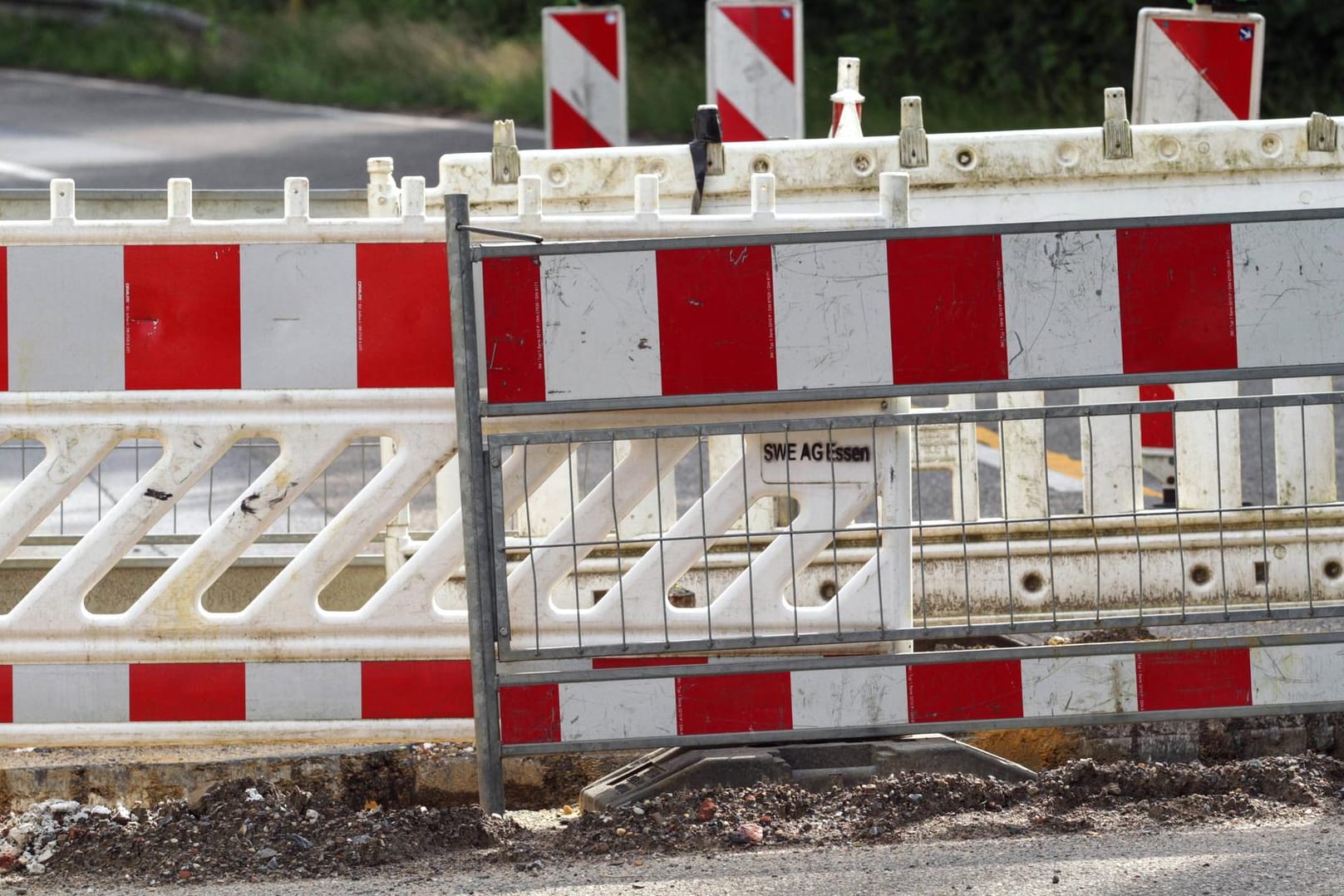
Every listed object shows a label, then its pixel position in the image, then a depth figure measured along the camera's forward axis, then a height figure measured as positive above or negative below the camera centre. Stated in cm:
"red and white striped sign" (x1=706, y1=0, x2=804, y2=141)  1683 +214
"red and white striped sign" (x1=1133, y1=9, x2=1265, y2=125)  1416 +174
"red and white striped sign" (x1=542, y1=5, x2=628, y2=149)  1819 +227
